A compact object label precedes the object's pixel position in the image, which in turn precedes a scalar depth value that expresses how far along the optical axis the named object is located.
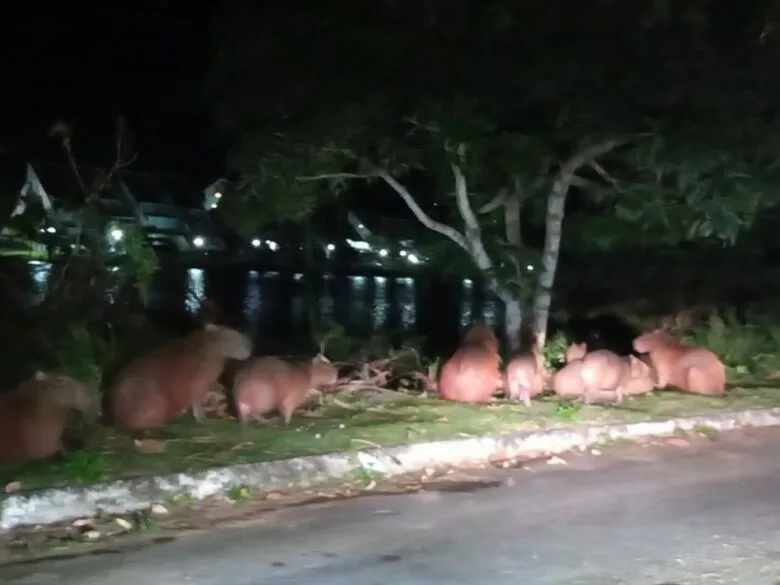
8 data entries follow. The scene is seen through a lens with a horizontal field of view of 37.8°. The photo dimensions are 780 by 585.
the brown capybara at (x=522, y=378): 11.06
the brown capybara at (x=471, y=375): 11.20
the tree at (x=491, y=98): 10.86
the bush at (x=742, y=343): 14.70
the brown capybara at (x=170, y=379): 9.15
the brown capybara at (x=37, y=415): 8.02
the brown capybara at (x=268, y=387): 9.66
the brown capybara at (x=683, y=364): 12.44
